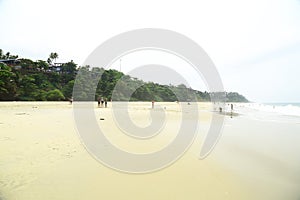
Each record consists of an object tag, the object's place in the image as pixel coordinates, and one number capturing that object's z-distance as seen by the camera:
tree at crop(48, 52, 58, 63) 49.53
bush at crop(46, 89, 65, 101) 34.78
